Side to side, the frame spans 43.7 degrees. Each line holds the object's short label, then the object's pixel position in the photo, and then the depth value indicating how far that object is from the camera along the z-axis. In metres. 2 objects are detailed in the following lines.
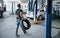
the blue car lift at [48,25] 3.15
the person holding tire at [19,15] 3.66
